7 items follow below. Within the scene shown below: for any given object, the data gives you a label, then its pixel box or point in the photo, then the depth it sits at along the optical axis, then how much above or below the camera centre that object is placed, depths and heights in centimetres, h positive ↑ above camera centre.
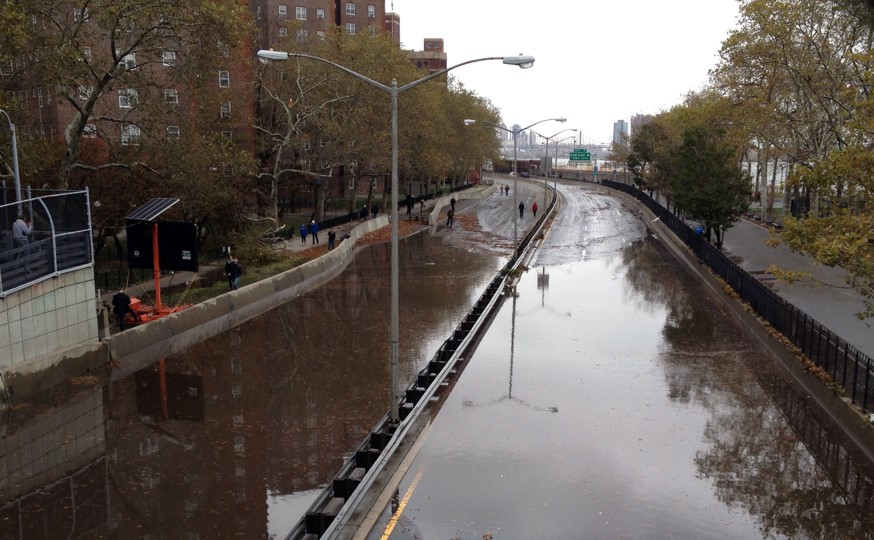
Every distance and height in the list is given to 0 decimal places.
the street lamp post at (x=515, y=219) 3928 -266
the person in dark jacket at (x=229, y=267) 2844 -359
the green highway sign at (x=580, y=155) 10160 +235
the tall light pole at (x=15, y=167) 2110 +11
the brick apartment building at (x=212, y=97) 2864 +387
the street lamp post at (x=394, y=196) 1471 -49
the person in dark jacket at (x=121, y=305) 2208 -388
